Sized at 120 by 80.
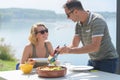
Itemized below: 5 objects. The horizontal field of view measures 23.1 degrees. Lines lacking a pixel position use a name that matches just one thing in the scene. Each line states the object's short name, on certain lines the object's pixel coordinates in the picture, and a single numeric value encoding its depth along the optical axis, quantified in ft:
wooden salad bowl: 7.40
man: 8.05
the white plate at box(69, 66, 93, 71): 8.09
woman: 9.56
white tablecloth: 7.30
